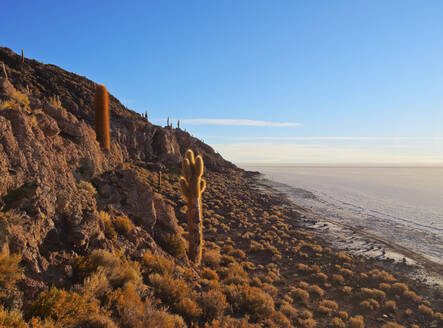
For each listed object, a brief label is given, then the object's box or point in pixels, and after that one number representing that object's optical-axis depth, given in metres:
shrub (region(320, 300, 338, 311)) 10.21
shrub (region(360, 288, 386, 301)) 11.44
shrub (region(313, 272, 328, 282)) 13.23
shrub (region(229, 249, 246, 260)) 14.92
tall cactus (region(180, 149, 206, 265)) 11.41
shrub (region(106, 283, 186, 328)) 4.73
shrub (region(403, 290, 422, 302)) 11.43
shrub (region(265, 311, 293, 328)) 7.36
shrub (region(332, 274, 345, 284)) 13.09
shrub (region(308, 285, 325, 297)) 11.52
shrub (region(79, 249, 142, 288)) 5.68
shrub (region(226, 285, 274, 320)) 7.64
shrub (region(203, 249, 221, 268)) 12.14
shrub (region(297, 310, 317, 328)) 8.53
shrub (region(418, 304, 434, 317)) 10.29
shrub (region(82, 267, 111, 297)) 5.05
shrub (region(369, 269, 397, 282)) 13.37
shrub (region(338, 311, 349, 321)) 9.55
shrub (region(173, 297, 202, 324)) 6.07
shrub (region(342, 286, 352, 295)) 11.86
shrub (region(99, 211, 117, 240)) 7.75
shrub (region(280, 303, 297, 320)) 8.92
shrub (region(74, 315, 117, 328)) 4.29
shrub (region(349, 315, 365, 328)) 8.96
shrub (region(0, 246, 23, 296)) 4.10
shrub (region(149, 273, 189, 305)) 6.39
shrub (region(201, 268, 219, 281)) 9.90
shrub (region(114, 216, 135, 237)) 8.39
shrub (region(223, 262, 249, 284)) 10.24
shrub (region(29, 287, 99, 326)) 4.12
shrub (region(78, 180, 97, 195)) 8.80
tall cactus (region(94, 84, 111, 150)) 17.31
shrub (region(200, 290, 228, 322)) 6.43
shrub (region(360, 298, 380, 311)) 10.48
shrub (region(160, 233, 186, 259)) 9.78
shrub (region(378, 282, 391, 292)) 12.25
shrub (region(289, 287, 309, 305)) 10.68
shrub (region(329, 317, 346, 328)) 8.90
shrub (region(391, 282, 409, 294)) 12.09
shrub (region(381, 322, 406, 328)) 9.16
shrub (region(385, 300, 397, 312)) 10.57
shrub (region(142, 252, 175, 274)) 7.50
